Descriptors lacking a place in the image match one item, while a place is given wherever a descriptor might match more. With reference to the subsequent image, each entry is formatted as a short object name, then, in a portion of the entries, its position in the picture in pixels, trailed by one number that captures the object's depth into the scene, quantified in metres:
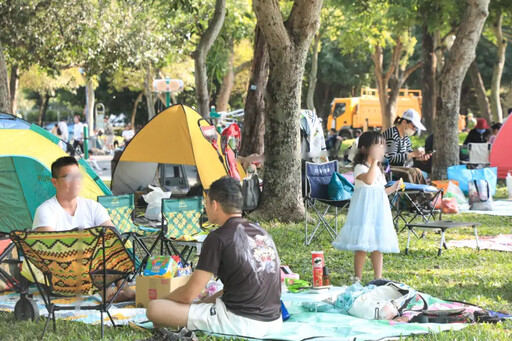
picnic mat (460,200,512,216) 12.73
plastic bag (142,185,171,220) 9.92
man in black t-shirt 4.92
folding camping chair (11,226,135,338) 5.31
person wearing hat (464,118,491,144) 17.09
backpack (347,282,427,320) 5.75
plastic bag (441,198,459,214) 12.60
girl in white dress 6.92
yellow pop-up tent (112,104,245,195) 11.92
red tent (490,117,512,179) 16.88
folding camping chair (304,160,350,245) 9.38
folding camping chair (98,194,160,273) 8.13
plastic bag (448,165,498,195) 14.58
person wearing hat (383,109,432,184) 9.59
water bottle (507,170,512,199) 14.69
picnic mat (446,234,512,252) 9.41
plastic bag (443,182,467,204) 13.54
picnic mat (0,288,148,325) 5.96
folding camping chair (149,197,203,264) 7.68
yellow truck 38.94
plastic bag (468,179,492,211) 13.21
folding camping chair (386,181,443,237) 9.86
